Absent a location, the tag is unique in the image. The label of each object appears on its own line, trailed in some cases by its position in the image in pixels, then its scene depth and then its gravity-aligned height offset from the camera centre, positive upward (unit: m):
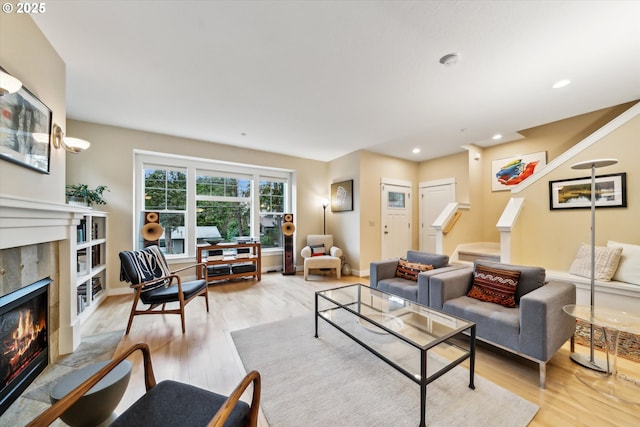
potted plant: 2.92 +0.28
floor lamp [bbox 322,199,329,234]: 5.58 +0.04
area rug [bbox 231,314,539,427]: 1.38 -1.20
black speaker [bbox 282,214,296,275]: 4.91 -0.60
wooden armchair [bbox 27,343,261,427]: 0.86 -0.80
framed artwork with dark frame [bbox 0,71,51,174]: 1.44 +0.60
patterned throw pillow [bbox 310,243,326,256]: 4.97 -0.74
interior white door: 5.14 +0.26
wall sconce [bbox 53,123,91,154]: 2.03 +0.69
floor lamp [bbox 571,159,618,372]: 1.80 -0.65
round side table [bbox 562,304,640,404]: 1.57 -1.14
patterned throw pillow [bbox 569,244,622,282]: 2.59 -0.55
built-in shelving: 2.68 -0.59
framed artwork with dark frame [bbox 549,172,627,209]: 2.84 +0.29
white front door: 5.16 -0.11
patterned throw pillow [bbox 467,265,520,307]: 2.11 -0.67
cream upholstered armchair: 4.61 -0.80
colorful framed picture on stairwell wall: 4.14 +0.87
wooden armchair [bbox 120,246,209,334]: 2.37 -0.71
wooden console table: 4.13 -0.78
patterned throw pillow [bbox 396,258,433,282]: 2.86 -0.68
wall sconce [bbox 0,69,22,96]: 1.27 +0.75
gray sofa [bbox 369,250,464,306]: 2.44 -0.76
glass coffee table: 1.51 -0.90
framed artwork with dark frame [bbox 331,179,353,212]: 5.00 +0.44
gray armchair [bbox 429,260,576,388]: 1.63 -0.81
